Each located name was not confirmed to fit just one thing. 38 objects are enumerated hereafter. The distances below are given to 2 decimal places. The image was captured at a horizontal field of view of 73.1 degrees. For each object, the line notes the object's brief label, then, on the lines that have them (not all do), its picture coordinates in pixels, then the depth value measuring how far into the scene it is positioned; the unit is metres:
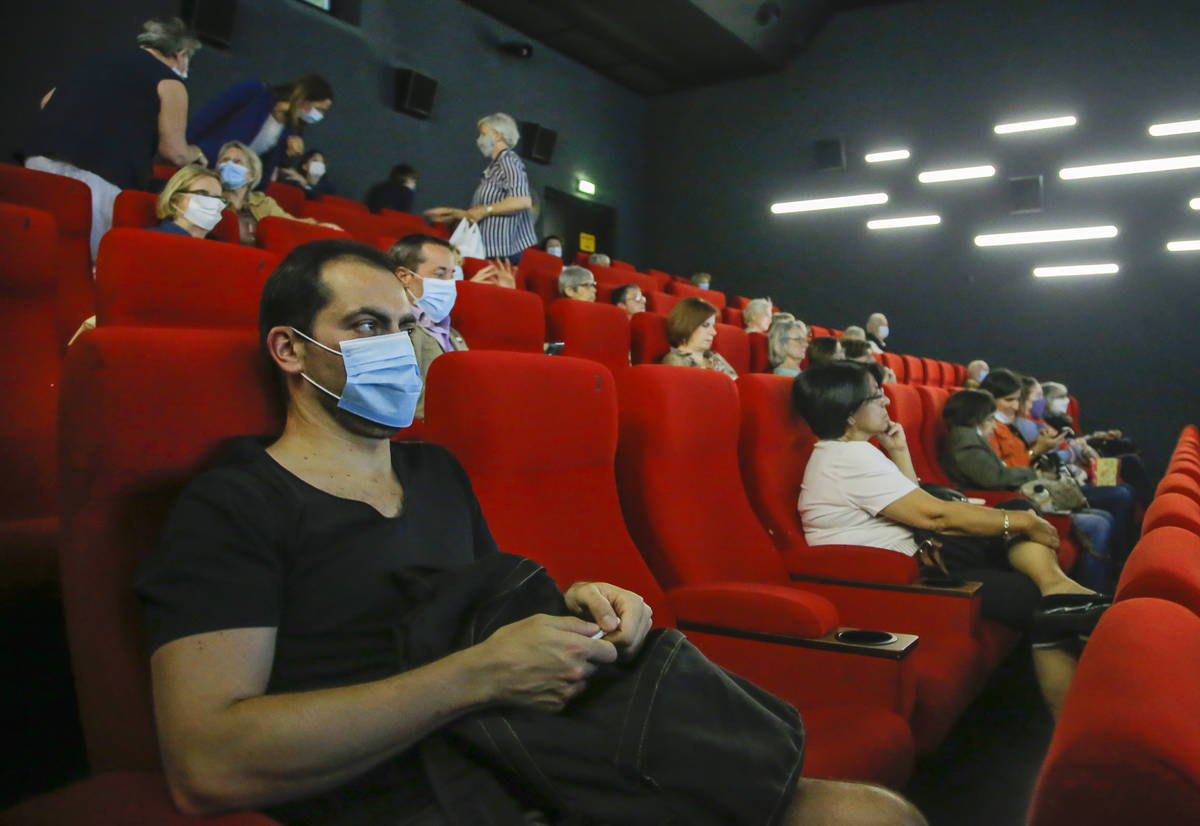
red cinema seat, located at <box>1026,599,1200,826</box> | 0.49
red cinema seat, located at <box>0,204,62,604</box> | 1.63
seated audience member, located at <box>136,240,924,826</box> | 0.77
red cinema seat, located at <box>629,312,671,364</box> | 3.53
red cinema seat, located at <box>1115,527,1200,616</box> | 0.83
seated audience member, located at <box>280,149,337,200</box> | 5.30
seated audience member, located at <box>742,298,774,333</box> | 4.84
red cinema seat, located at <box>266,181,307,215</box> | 4.75
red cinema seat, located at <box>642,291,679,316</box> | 5.34
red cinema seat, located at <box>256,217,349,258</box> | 3.10
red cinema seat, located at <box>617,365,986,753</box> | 1.70
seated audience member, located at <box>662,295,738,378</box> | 3.25
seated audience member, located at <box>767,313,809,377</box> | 4.02
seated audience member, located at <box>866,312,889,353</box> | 7.52
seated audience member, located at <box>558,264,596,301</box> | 4.38
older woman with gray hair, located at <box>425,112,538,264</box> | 3.79
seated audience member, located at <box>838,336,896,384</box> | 3.99
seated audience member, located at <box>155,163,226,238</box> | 2.62
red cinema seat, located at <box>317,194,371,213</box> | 5.48
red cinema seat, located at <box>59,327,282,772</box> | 0.89
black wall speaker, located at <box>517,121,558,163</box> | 8.16
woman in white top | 2.07
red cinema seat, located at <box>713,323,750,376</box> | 4.04
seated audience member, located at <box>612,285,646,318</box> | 4.66
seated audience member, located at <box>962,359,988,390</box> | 7.24
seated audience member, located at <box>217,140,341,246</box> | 3.44
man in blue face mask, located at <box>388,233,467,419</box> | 2.08
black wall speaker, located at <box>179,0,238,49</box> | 5.22
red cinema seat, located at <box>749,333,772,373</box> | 4.62
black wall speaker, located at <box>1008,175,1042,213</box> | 8.03
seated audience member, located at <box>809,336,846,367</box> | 3.57
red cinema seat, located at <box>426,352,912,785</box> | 1.33
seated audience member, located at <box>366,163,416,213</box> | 6.30
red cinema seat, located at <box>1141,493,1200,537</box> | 1.21
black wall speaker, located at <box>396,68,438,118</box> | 6.75
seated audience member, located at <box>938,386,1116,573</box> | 3.30
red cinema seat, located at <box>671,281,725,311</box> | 6.74
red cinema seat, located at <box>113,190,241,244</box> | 2.67
